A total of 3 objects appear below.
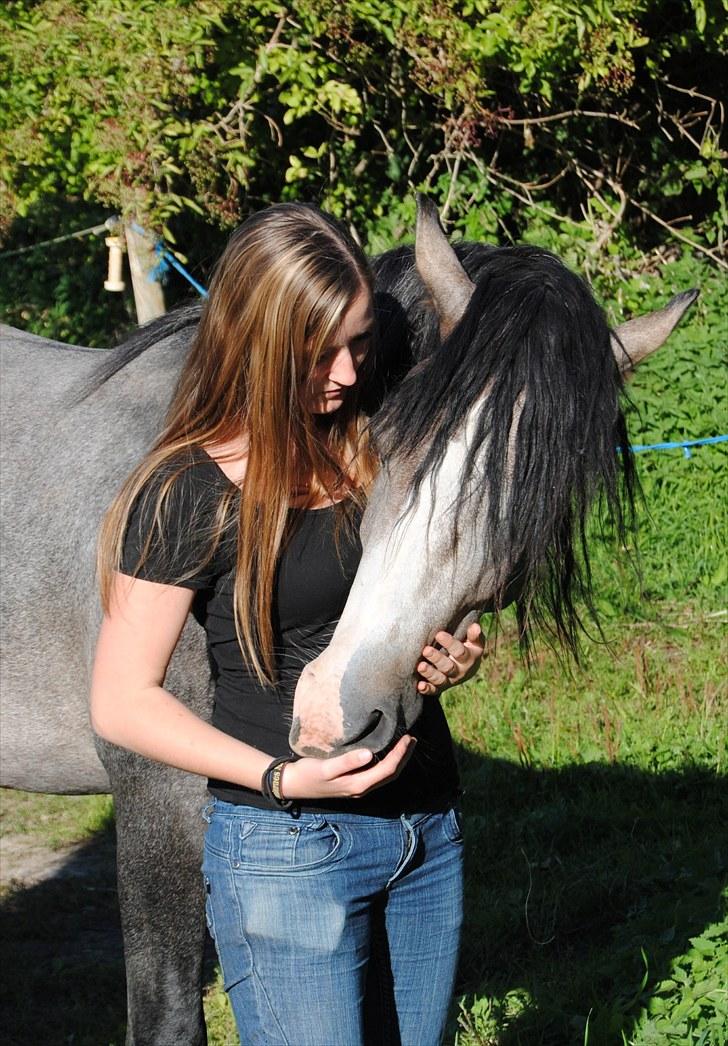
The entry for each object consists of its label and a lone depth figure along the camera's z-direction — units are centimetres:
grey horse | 403
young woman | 404
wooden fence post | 791
